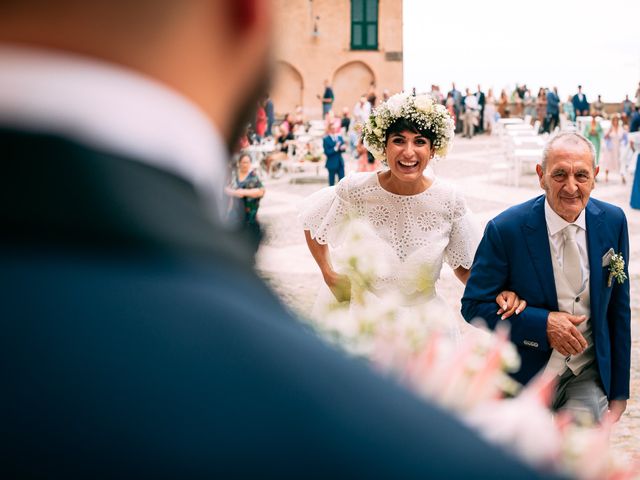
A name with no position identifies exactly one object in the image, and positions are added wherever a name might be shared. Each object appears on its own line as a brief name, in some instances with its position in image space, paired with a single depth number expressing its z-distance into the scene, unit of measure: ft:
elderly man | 10.59
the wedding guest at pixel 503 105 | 113.29
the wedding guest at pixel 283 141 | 64.95
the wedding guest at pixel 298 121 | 76.19
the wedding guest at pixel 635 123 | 56.70
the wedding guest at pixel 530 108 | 111.65
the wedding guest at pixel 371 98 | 94.74
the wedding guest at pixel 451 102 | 105.99
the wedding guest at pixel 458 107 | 109.40
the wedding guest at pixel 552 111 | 96.32
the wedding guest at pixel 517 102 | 115.12
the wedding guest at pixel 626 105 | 102.27
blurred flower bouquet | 2.20
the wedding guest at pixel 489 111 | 108.62
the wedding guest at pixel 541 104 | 107.25
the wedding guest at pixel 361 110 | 85.51
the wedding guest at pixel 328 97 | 101.65
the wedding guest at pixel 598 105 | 115.98
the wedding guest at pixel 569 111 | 99.91
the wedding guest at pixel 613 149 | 57.57
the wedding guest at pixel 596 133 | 58.85
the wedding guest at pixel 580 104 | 101.30
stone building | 131.85
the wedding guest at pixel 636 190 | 44.29
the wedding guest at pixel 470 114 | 105.81
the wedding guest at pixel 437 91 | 108.76
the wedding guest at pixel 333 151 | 49.49
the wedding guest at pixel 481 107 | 109.01
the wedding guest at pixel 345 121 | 77.78
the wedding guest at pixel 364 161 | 44.70
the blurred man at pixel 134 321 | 1.66
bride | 13.34
